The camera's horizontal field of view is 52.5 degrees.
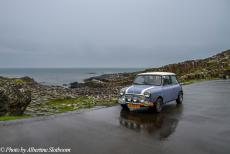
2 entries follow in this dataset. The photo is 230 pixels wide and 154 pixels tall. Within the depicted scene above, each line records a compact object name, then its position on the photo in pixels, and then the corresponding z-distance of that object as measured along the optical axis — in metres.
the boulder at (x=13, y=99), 12.47
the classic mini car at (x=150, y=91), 11.03
